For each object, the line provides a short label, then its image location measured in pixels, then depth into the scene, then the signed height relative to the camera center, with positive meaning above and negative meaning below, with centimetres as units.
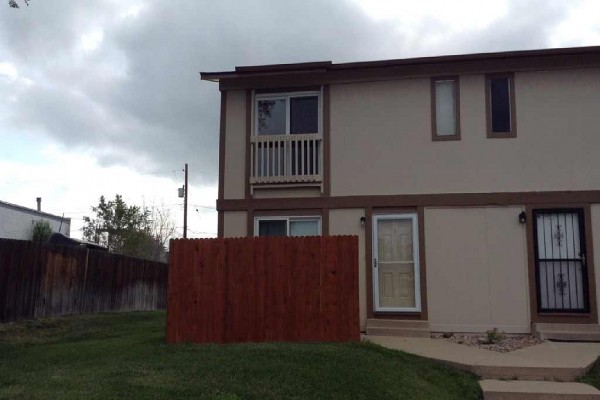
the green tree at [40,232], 2697 +234
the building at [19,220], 2617 +295
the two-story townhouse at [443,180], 1093 +209
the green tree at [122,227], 3164 +310
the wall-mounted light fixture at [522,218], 1101 +130
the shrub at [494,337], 1009 -85
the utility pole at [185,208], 3142 +417
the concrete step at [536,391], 702 -124
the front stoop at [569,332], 1024 -76
